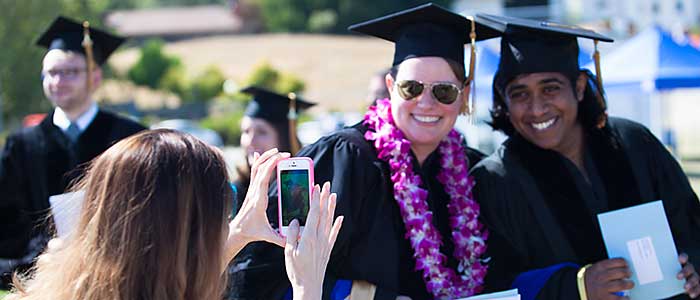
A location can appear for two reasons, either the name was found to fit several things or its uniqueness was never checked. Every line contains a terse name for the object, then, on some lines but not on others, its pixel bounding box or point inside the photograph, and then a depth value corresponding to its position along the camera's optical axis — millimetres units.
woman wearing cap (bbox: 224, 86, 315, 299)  5031
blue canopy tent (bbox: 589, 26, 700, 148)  9812
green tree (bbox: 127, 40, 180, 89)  46250
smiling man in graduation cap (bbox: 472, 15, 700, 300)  3211
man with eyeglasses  4441
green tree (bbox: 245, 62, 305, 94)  37781
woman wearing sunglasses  2895
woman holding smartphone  1829
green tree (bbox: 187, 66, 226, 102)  42250
